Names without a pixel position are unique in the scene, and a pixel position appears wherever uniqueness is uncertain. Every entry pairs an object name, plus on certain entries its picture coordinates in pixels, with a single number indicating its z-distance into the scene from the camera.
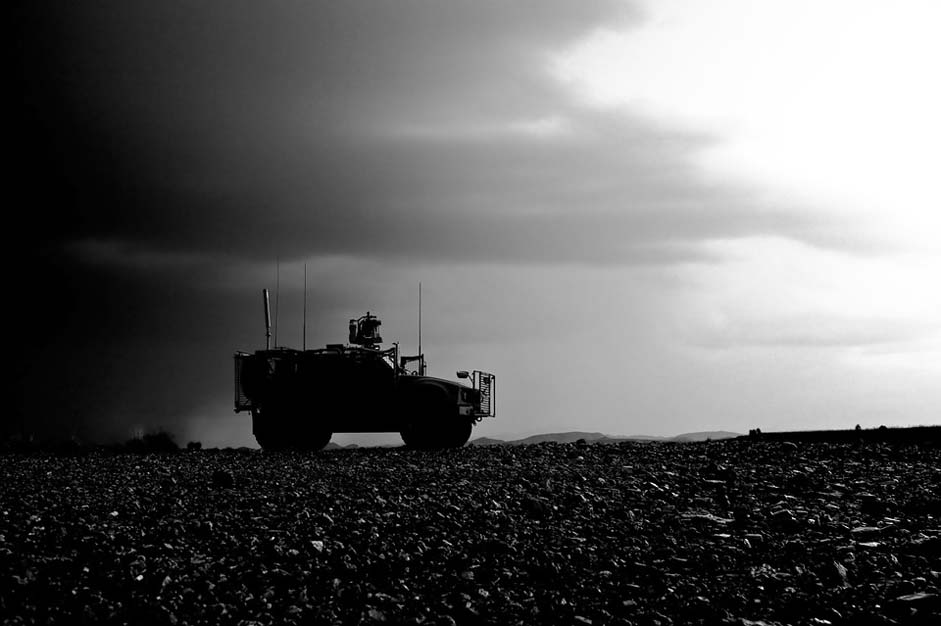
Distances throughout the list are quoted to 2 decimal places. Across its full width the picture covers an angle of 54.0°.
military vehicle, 20.89
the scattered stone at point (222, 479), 12.75
